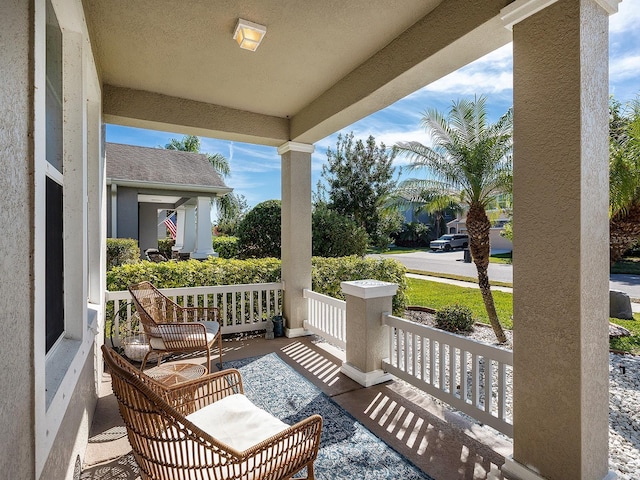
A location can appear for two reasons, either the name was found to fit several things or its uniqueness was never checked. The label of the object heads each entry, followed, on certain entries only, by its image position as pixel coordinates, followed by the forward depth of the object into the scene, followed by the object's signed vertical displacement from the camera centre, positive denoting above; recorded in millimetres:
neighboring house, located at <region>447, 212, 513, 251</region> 21719 -149
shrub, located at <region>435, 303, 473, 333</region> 6098 -1395
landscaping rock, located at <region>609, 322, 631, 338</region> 5617 -1509
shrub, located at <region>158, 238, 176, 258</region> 16547 -277
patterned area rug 2236 -1458
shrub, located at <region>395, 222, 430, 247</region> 25016 +355
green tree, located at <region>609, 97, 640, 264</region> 5207 +851
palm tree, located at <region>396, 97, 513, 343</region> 5895 +1384
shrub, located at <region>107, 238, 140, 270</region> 8484 -282
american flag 17031 +668
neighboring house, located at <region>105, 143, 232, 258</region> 10508 +1620
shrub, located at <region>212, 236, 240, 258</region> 9789 -208
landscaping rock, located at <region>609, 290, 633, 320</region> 6722 -1309
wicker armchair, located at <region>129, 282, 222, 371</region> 3326 -926
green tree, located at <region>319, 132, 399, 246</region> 16125 +2934
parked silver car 22047 -141
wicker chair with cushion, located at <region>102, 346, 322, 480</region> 1423 -915
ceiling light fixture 2730 +1672
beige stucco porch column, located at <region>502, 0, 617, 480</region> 1796 -30
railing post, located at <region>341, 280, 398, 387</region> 3436 -905
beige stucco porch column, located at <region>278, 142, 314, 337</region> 5062 +150
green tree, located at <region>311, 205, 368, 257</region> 8641 +102
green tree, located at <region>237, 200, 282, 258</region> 9055 +196
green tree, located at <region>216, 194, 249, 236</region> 21366 +1664
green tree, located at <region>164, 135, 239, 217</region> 21875 +5232
